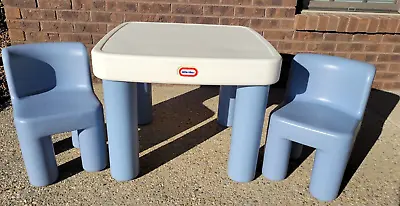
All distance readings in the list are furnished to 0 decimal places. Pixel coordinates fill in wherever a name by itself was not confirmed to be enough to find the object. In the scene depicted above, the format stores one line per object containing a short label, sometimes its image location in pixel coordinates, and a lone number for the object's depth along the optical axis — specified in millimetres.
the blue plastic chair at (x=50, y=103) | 1974
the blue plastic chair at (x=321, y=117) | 1986
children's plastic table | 1812
